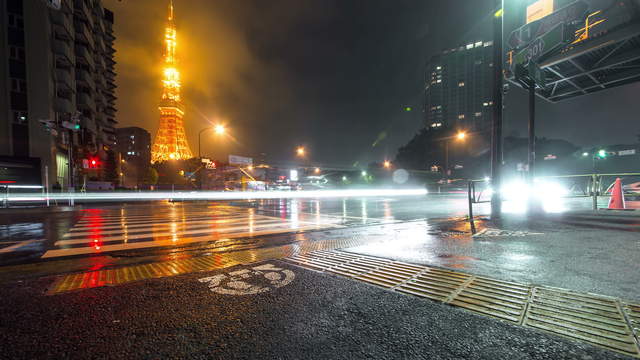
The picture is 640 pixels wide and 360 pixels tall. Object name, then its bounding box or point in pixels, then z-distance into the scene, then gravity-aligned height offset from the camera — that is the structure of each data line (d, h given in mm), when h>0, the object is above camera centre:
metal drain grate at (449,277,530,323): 2505 -1286
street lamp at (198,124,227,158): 33500 +6185
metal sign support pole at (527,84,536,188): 10883 +1794
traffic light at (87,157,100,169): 32947 +2364
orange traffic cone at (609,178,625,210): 9938 -1008
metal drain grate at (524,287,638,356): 2029 -1258
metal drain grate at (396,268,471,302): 2963 -1306
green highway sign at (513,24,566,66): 8961 +4383
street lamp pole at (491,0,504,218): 8875 +1750
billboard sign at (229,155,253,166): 51769 +3521
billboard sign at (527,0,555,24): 9922 +6051
